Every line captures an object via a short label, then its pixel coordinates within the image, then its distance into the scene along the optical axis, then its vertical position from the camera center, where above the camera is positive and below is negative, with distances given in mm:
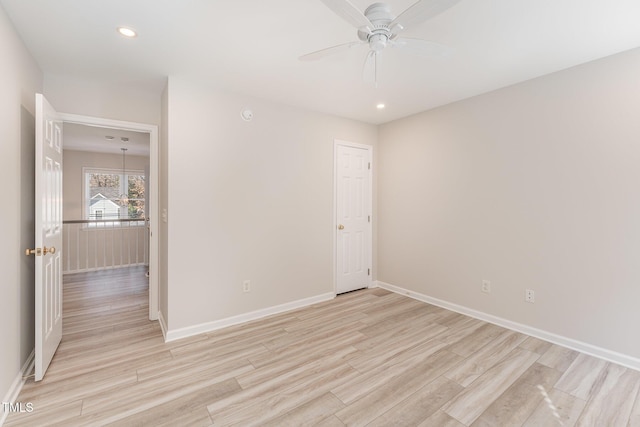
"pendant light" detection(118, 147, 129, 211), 6617 +351
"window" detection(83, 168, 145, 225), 6281 +376
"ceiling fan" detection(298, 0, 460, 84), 1347 +986
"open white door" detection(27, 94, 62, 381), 2018 -184
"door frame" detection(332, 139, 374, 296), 3932 +167
